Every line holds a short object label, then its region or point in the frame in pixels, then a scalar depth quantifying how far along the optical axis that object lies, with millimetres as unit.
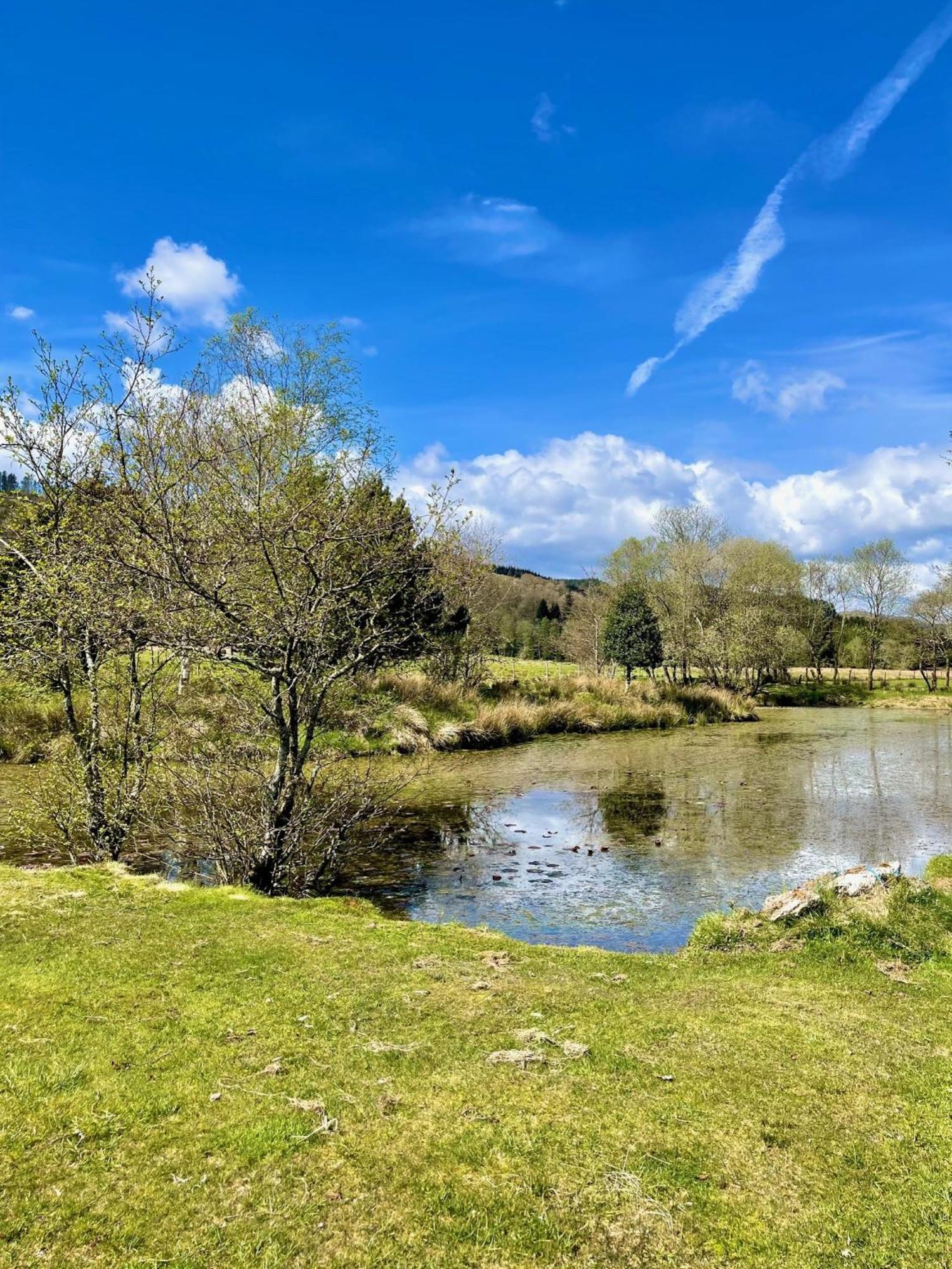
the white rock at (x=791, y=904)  8039
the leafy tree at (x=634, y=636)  43688
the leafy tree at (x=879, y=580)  62281
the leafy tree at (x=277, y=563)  8672
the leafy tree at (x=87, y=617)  8844
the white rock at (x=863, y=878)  8383
